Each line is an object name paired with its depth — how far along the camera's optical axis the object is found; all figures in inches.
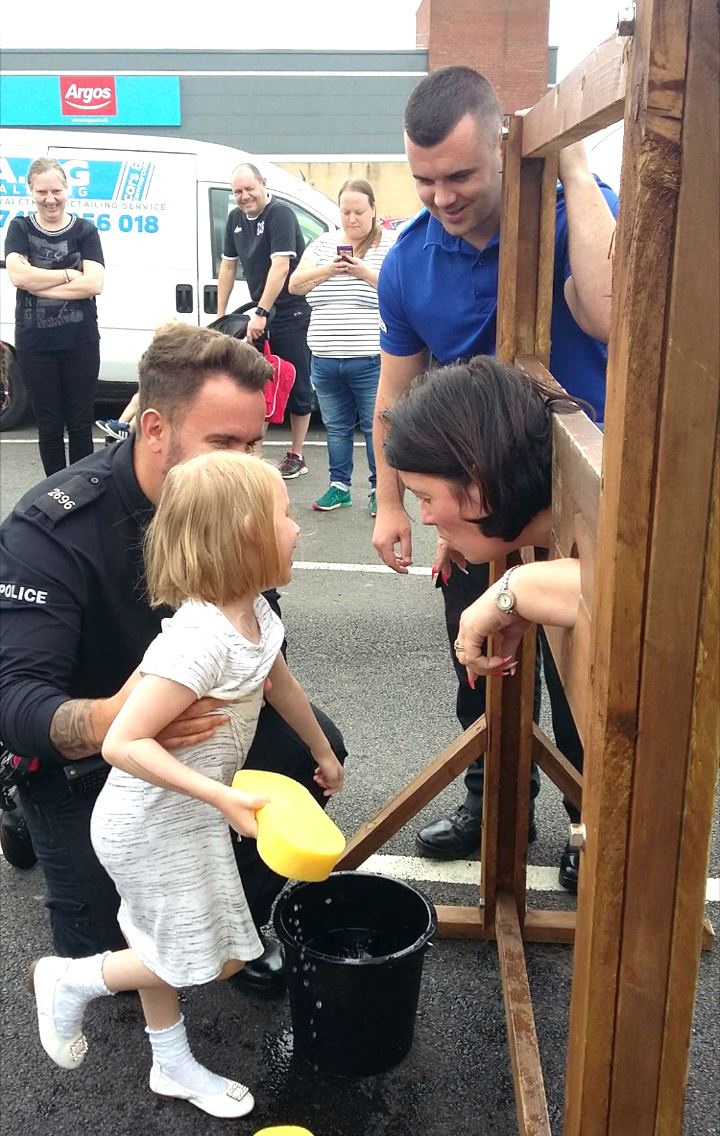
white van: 316.8
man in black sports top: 260.4
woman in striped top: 234.7
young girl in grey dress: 69.7
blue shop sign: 746.8
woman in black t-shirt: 225.9
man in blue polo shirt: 81.4
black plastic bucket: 78.0
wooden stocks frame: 33.1
